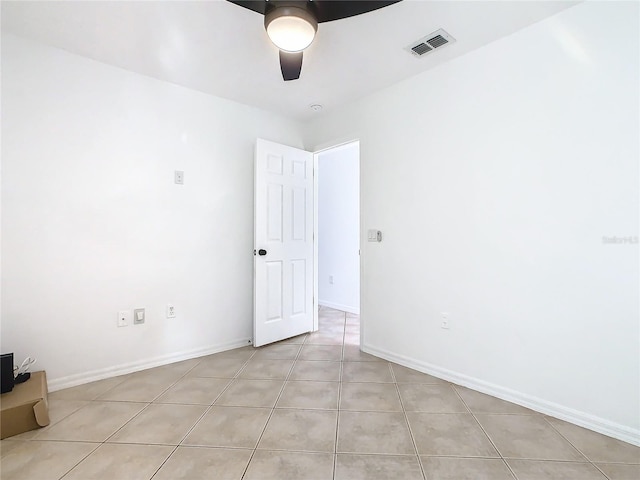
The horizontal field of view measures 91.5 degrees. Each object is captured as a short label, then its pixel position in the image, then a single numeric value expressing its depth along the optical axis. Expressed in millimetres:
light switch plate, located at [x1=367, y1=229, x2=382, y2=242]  2832
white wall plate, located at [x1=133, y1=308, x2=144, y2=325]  2492
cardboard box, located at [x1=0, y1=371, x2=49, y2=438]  1622
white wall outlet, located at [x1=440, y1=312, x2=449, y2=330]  2354
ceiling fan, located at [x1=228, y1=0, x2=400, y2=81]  1453
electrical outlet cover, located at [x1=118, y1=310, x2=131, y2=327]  2426
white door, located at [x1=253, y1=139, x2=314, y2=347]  3035
